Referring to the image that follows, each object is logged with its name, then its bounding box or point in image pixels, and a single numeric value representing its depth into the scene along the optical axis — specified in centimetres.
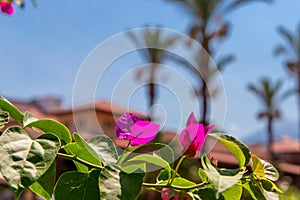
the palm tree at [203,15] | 1353
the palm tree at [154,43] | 1254
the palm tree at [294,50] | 1727
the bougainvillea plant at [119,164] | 37
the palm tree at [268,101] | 1767
